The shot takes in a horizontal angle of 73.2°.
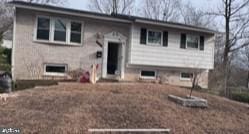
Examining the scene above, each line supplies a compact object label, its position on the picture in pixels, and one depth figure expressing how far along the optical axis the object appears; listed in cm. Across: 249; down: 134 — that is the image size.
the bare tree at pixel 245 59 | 2807
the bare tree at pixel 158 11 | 2421
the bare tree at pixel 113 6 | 2347
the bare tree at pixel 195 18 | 2168
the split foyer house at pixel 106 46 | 899
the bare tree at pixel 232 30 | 1840
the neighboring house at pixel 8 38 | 2037
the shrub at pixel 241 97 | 923
